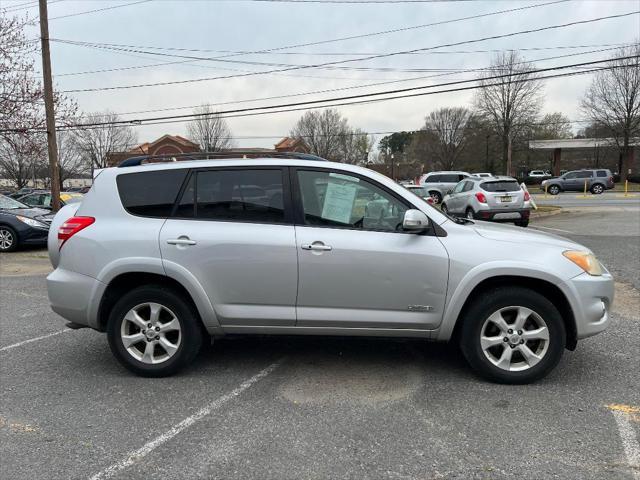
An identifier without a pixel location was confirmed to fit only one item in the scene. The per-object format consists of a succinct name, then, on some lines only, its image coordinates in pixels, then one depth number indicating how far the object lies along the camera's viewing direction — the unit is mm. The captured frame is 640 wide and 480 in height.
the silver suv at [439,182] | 28053
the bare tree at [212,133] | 56438
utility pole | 14422
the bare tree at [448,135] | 76038
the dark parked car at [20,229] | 11852
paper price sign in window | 3873
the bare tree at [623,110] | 49344
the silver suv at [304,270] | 3725
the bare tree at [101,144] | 59125
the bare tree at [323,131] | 67625
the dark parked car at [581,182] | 38125
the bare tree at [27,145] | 15117
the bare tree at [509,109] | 56531
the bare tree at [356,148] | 72875
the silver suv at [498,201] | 14672
